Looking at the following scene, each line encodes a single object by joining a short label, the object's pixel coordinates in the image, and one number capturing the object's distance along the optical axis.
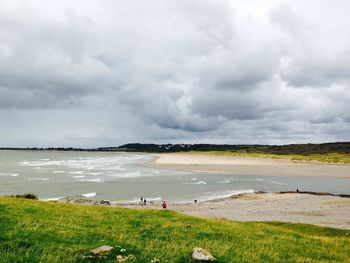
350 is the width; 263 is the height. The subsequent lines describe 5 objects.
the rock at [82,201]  55.08
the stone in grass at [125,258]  12.25
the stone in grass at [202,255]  13.13
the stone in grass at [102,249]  12.68
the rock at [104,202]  54.14
